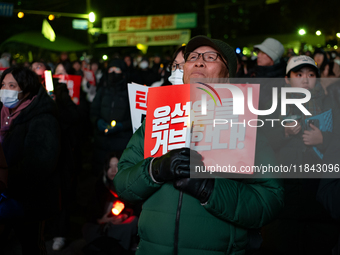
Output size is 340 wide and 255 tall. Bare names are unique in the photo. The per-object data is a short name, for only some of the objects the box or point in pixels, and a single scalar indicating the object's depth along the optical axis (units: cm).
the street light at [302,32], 2742
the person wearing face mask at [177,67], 302
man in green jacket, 163
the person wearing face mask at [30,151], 307
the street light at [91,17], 1776
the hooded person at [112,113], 543
